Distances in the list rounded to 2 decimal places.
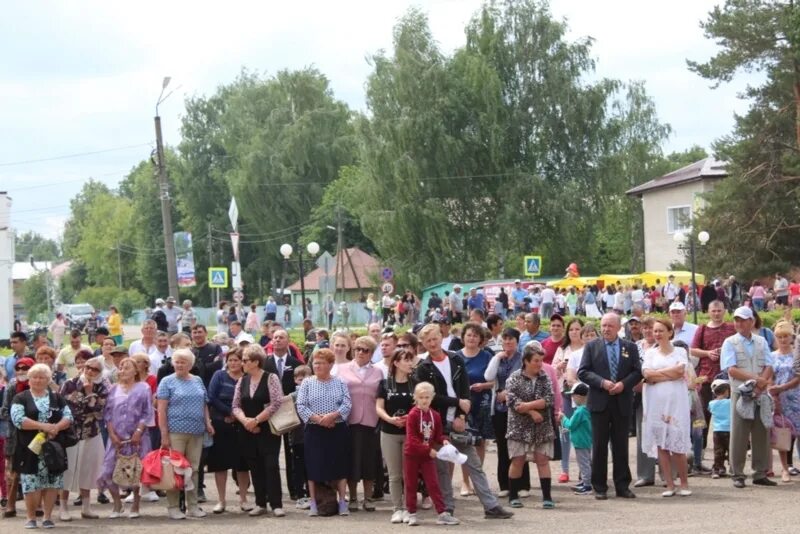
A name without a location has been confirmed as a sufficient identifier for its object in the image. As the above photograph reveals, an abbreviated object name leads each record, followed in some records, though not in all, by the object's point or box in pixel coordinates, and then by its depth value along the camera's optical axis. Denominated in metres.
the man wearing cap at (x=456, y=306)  43.09
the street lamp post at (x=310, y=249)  46.65
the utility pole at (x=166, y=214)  35.19
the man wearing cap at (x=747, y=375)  14.70
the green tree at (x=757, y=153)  47.97
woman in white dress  13.98
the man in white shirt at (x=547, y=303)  46.19
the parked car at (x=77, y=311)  88.82
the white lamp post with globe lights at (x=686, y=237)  48.12
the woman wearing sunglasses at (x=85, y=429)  14.21
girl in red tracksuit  12.74
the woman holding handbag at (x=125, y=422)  14.24
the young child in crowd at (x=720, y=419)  15.45
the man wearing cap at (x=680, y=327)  16.19
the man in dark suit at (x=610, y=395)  14.13
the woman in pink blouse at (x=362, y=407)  13.80
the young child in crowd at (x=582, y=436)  14.65
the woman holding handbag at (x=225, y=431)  14.34
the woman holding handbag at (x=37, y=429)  13.52
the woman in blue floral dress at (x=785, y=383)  14.87
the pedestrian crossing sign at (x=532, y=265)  50.50
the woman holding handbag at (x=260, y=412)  13.90
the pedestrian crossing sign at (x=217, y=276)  43.69
